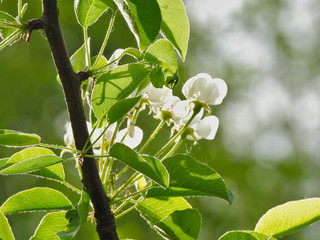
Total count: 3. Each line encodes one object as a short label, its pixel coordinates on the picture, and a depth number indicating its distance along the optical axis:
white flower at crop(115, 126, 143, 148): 1.06
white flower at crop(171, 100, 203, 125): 1.05
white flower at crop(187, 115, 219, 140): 1.07
